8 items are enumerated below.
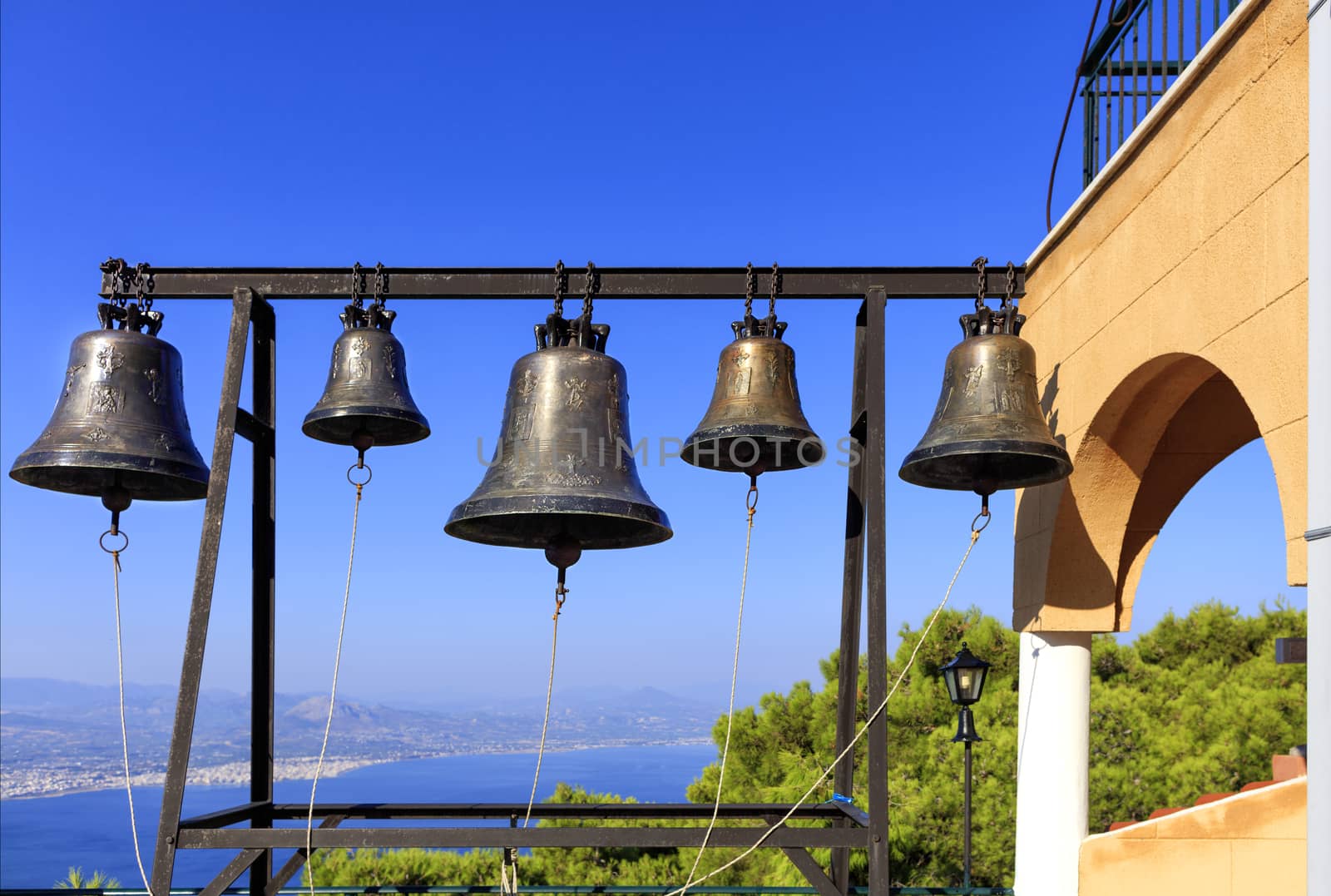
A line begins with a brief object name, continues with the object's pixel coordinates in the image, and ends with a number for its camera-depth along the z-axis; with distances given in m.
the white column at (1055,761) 5.61
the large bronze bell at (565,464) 3.82
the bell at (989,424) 4.26
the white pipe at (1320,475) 2.19
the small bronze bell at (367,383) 4.71
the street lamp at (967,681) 9.30
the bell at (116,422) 4.46
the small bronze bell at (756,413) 4.49
